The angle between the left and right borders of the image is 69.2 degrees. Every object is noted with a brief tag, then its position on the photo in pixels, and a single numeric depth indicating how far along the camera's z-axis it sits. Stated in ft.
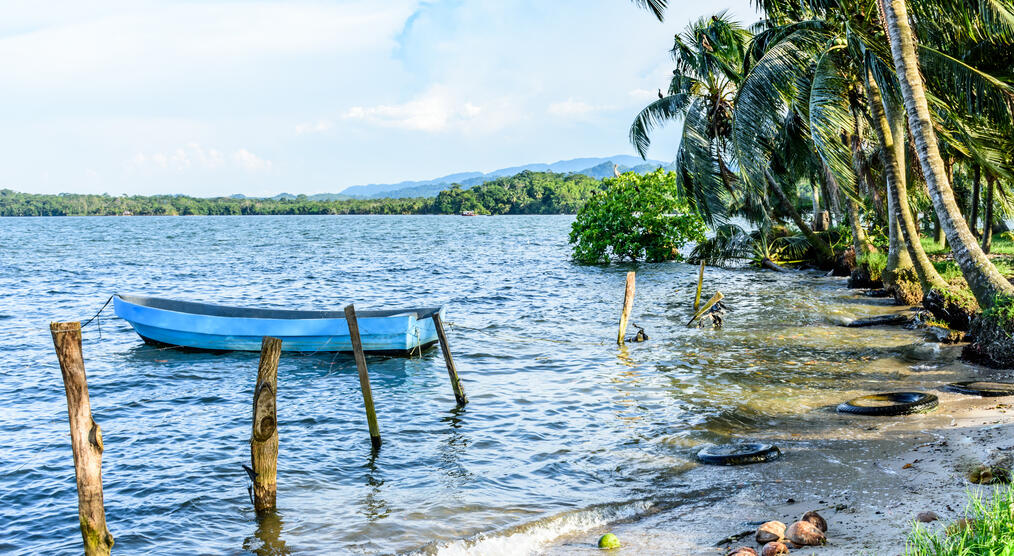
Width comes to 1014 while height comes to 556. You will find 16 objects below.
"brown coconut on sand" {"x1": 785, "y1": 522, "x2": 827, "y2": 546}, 21.13
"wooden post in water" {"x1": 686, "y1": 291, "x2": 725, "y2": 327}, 66.00
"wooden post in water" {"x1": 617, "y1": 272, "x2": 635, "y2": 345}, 62.23
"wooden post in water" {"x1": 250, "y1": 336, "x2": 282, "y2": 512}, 28.60
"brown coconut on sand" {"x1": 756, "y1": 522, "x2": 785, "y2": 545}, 21.93
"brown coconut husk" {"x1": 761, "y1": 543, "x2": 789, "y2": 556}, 20.67
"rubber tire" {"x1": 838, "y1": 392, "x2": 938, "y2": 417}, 35.47
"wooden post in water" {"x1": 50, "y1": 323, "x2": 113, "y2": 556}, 23.16
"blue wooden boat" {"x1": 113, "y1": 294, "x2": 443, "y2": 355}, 59.00
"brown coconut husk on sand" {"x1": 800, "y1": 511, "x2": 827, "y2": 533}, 22.02
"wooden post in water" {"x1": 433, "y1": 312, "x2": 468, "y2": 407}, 43.78
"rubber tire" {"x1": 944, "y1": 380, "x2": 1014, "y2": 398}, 36.31
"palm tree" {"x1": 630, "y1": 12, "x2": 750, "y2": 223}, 85.87
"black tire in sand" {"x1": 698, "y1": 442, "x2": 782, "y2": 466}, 31.68
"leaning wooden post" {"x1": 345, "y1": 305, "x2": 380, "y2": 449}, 37.55
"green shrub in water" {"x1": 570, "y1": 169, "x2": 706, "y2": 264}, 128.26
